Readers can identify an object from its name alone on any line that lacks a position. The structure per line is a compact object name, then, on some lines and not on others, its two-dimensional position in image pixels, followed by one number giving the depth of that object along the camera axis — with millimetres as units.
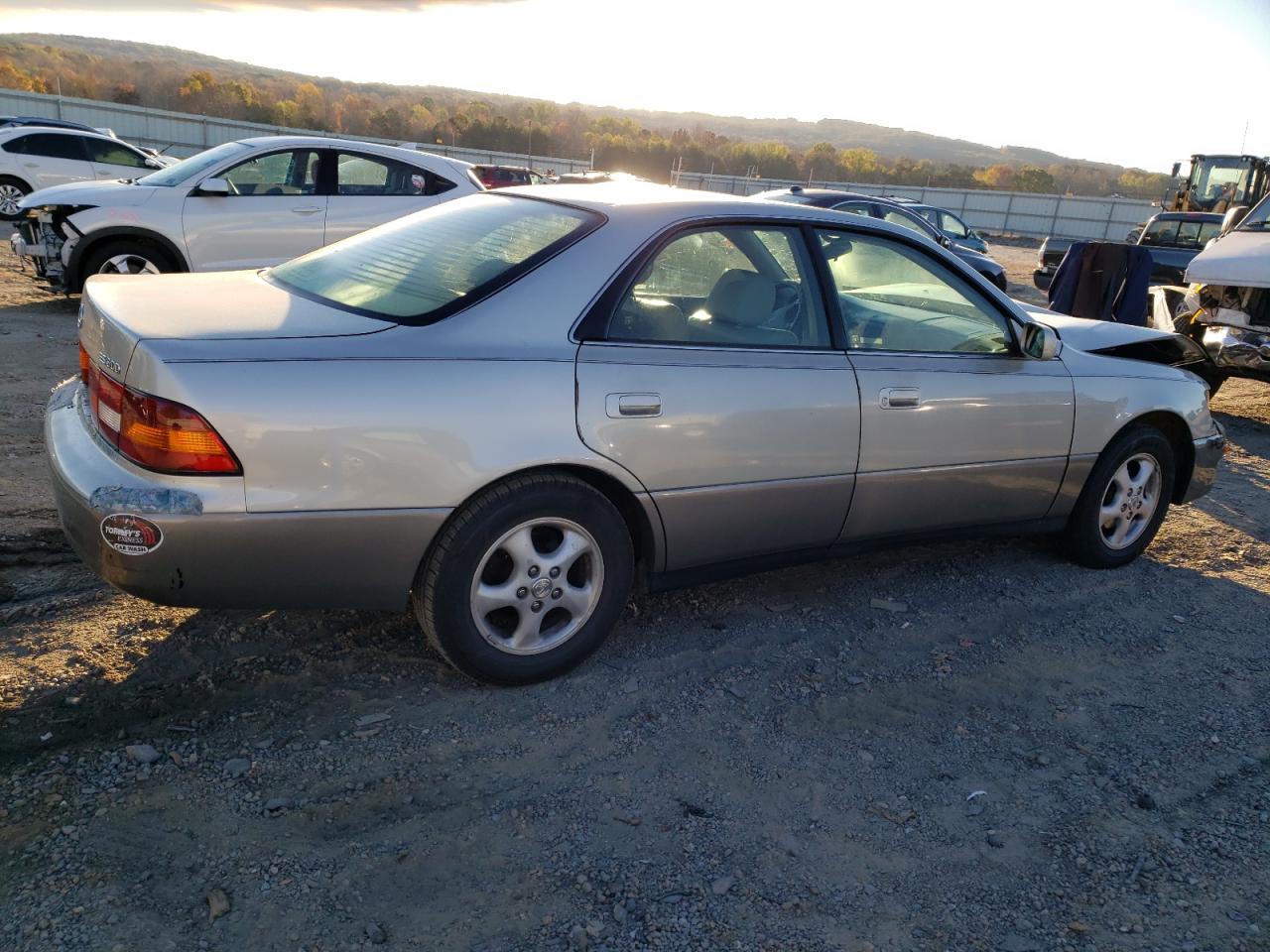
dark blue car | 11977
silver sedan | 2797
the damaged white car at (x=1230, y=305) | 8148
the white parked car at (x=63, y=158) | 15992
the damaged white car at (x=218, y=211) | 8312
